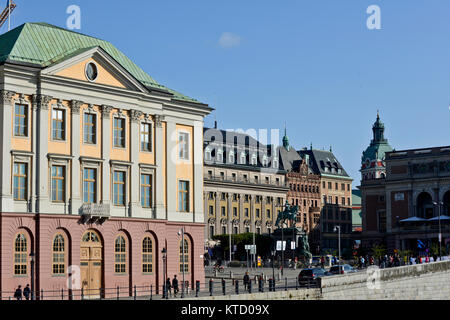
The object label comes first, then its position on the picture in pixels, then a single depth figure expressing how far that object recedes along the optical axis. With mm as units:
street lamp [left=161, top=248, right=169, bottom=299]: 61094
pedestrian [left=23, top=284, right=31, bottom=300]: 56247
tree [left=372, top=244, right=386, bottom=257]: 127262
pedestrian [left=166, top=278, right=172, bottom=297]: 62459
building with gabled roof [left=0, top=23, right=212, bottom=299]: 62631
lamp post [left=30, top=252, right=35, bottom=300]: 56312
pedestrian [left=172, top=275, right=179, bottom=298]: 63212
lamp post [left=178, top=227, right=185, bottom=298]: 68181
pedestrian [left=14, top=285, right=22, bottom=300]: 56594
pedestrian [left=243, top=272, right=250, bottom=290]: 65994
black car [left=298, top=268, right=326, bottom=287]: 62612
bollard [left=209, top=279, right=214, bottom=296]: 57284
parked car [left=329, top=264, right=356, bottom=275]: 75500
